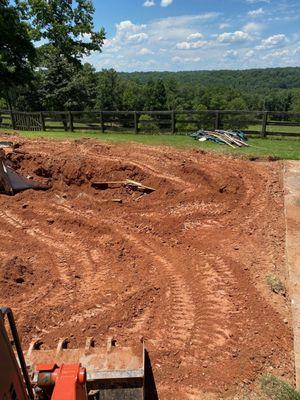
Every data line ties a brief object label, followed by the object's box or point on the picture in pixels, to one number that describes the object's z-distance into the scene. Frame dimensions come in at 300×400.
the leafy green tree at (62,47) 31.09
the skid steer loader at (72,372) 2.26
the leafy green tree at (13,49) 22.83
